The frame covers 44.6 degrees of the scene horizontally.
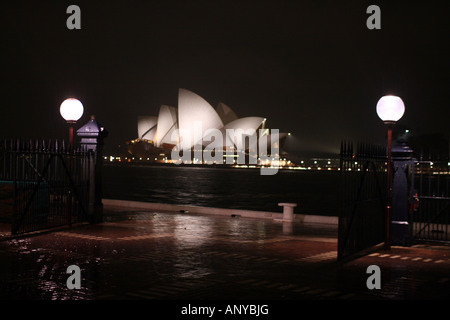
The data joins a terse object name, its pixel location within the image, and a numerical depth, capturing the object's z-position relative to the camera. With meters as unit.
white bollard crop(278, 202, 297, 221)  14.63
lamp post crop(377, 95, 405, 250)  9.95
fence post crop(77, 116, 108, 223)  12.77
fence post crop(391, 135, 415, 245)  10.50
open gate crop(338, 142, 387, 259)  8.48
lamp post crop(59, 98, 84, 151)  12.48
